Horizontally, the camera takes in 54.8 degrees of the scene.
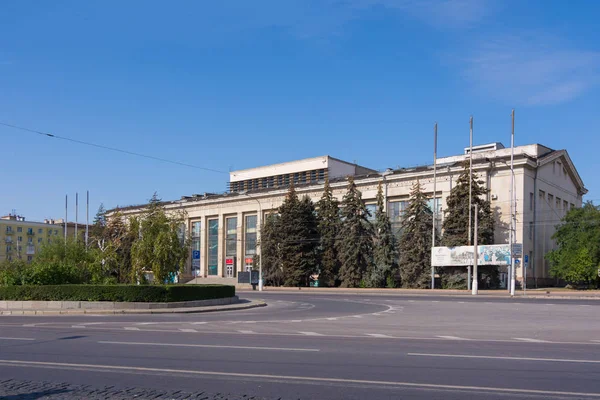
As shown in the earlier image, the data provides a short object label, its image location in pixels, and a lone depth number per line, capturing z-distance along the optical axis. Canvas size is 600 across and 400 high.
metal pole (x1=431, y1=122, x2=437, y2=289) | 55.12
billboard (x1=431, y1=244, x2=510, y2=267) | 50.94
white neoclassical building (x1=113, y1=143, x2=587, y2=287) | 59.75
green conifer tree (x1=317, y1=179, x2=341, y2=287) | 65.00
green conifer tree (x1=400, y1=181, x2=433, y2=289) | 57.66
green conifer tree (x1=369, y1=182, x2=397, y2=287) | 60.66
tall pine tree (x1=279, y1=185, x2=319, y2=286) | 66.00
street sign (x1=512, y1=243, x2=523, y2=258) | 46.25
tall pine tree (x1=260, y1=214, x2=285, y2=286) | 68.19
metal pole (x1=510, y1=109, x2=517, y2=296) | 45.06
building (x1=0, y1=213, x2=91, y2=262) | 107.19
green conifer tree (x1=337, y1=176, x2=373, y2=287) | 62.03
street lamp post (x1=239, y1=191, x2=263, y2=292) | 58.34
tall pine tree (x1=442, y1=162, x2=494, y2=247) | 55.71
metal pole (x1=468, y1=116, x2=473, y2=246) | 54.59
